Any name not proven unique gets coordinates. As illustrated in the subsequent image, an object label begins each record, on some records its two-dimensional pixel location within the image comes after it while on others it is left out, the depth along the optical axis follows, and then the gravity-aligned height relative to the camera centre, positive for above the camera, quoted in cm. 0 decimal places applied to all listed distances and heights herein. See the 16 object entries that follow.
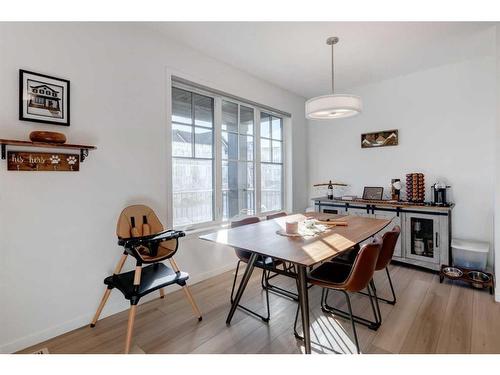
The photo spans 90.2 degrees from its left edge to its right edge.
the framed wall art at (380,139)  380 +73
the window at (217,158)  294 +38
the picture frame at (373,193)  381 -12
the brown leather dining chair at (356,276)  169 -66
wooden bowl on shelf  176 +36
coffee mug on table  211 -35
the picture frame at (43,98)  181 +67
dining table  160 -42
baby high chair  186 -60
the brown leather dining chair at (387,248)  206 -54
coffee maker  319 -11
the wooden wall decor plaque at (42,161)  176 +19
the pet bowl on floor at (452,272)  277 -99
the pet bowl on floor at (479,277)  264 -101
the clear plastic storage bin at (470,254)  284 -81
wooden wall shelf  167 +31
